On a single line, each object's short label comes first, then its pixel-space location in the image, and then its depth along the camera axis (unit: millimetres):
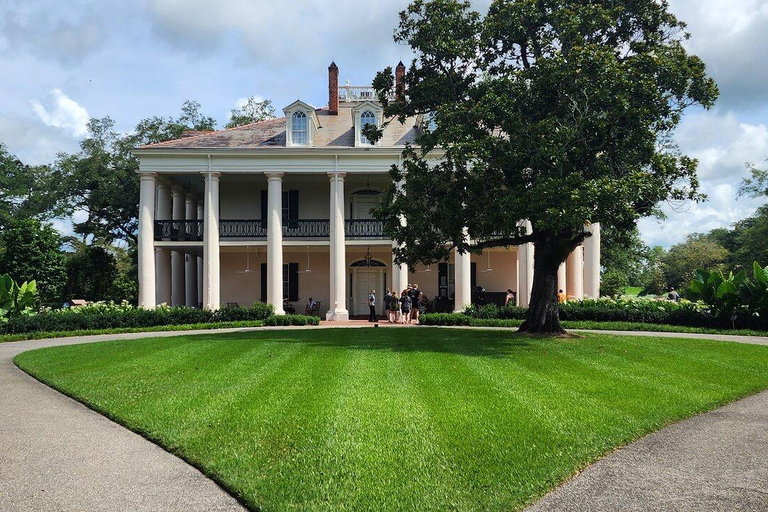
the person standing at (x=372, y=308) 27188
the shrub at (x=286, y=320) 24594
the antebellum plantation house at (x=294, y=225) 27844
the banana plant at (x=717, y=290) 20906
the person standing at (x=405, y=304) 25078
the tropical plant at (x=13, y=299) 21359
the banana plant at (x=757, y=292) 20125
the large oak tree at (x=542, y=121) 14281
